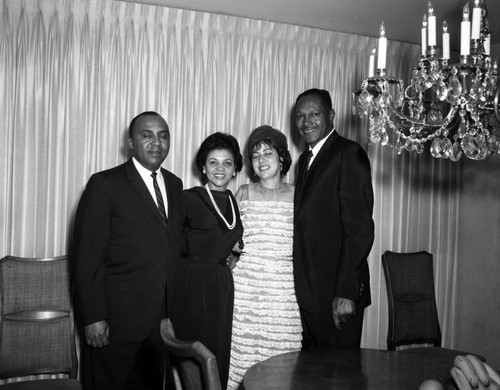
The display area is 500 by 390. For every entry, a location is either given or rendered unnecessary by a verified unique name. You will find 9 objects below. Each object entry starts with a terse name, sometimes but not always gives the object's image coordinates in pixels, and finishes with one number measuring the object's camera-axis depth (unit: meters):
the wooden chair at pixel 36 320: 2.83
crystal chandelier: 2.01
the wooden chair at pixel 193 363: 1.37
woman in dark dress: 2.93
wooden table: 1.80
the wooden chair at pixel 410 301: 3.59
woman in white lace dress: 2.92
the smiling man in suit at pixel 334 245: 2.86
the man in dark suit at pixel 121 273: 2.72
